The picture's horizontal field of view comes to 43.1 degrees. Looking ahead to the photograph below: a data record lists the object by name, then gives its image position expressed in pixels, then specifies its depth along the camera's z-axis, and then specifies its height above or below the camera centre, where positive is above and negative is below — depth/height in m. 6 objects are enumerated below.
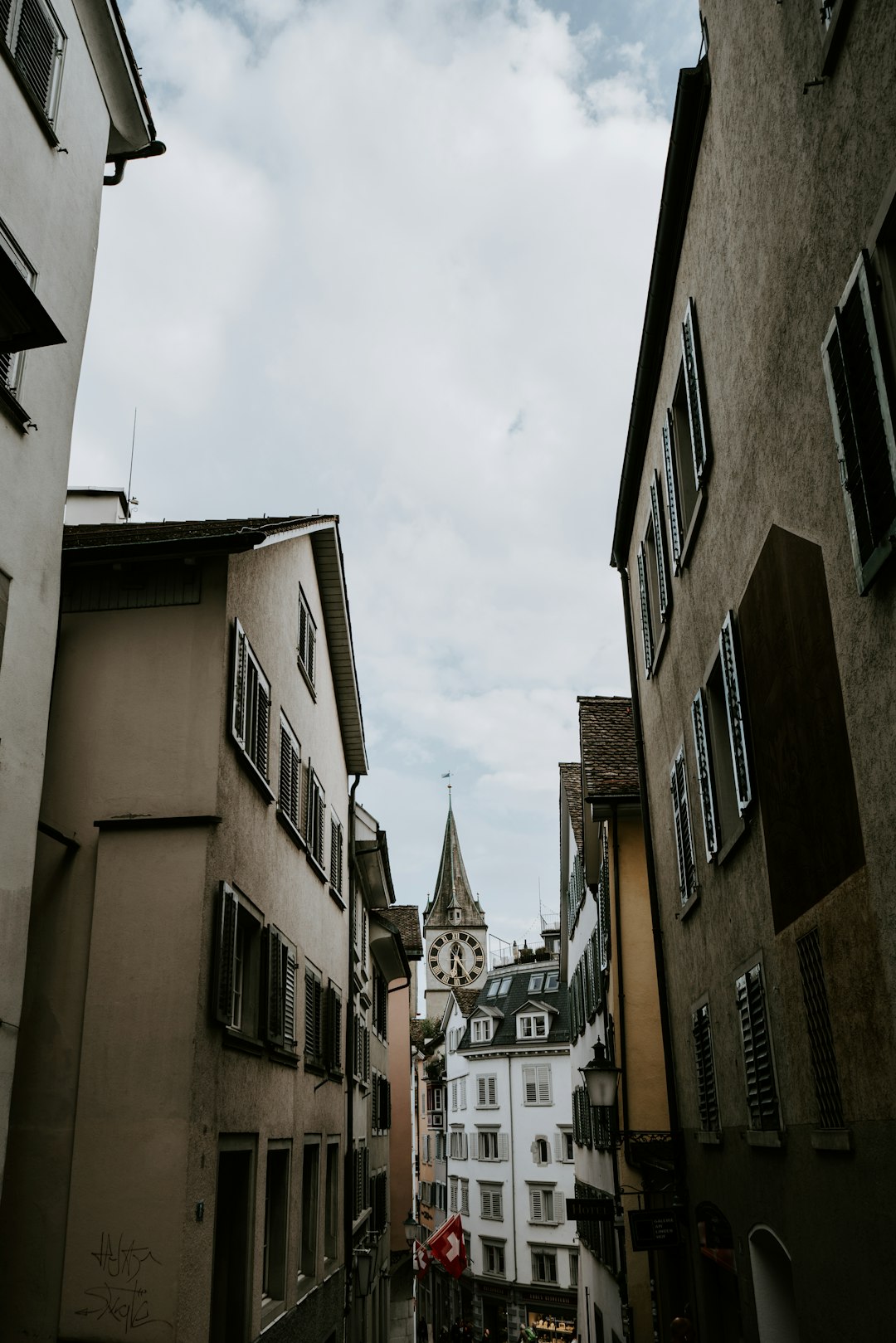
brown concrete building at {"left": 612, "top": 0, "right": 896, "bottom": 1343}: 5.54 +2.75
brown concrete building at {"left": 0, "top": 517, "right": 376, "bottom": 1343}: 9.27 +1.26
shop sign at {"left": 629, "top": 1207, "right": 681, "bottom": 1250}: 12.39 -1.31
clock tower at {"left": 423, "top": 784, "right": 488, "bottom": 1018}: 121.50 +16.69
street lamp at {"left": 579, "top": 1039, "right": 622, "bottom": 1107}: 14.98 +0.27
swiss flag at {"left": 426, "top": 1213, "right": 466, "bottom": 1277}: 26.97 -3.18
